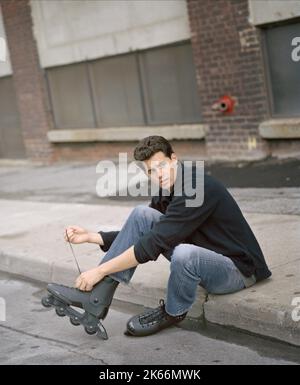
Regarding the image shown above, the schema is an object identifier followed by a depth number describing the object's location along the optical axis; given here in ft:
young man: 14.60
